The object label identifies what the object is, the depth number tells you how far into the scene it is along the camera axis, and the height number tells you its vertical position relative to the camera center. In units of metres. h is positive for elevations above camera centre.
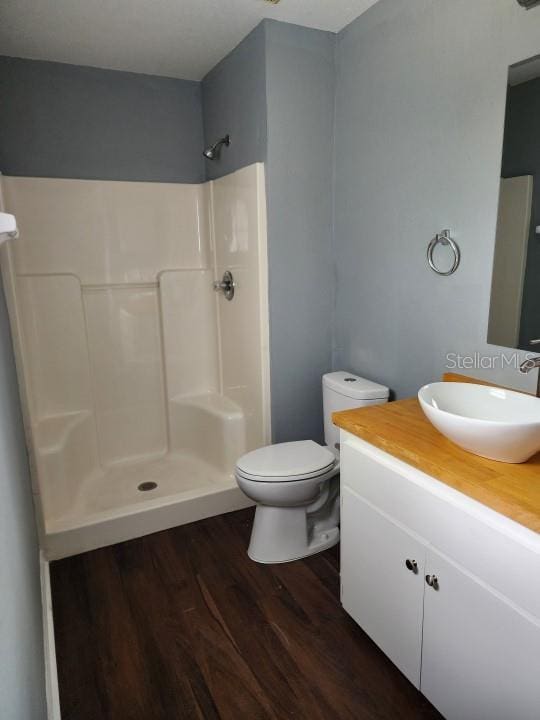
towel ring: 1.75 +0.02
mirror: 1.47 +0.10
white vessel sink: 1.14 -0.45
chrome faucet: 1.40 -0.32
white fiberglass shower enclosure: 2.40 -0.51
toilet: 2.04 -0.97
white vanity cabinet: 1.06 -0.86
